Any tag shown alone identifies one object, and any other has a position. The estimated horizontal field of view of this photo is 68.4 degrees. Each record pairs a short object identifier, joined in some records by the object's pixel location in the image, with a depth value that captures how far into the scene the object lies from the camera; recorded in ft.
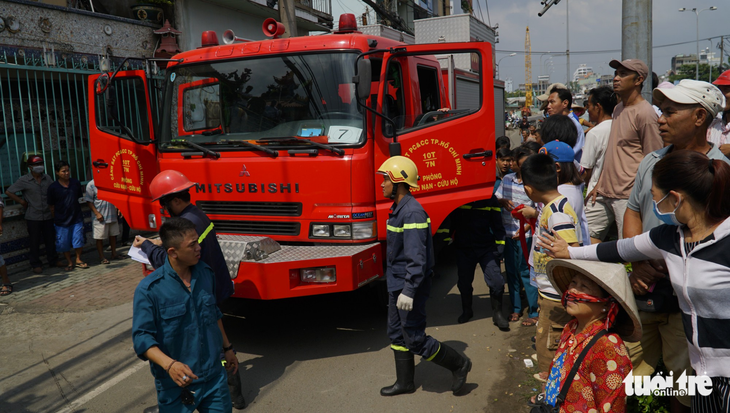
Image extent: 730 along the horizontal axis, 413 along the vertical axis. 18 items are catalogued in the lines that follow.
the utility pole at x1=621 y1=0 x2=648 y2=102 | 21.06
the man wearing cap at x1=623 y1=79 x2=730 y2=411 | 8.68
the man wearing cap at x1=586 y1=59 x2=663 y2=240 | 13.73
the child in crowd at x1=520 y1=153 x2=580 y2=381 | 10.95
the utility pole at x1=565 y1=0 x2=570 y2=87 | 145.48
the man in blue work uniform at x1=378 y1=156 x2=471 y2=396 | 12.10
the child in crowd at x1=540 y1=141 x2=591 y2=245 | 11.91
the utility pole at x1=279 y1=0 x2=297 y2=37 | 26.16
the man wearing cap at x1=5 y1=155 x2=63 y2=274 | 24.98
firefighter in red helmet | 11.51
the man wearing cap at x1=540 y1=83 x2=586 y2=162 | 21.98
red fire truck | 14.69
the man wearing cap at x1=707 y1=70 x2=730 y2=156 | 15.52
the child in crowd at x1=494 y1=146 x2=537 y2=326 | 16.83
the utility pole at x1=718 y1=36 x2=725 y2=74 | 127.44
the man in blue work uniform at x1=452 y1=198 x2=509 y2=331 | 17.29
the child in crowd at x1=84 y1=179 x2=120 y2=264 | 27.14
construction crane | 305.36
